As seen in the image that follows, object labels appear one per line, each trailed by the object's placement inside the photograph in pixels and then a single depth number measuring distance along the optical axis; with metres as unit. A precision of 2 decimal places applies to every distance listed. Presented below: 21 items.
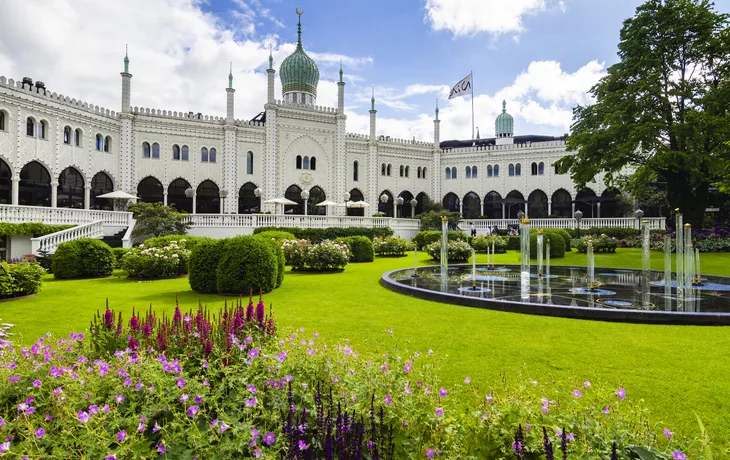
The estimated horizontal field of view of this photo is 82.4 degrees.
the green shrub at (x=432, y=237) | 24.47
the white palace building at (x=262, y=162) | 29.55
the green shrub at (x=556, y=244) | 21.38
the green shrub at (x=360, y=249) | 19.70
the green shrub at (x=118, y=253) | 17.09
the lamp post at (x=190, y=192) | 33.23
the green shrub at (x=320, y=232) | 25.88
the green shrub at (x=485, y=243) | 24.66
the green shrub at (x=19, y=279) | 9.53
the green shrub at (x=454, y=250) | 19.19
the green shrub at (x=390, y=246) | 22.89
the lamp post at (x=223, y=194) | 35.41
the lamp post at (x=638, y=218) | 27.84
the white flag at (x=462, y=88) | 45.38
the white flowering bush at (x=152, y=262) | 13.17
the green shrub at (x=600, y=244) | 23.22
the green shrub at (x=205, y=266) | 10.30
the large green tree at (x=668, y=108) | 21.91
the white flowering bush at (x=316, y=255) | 15.05
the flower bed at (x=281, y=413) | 2.36
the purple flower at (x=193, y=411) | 2.41
